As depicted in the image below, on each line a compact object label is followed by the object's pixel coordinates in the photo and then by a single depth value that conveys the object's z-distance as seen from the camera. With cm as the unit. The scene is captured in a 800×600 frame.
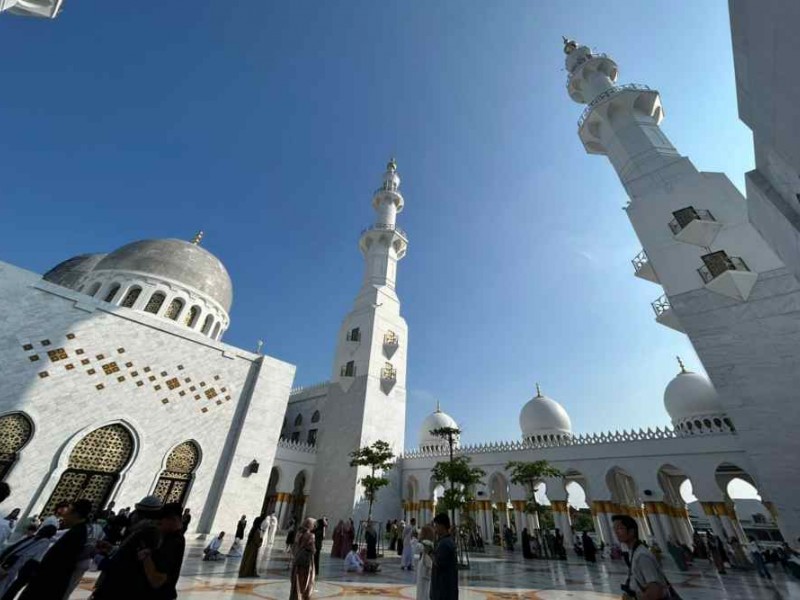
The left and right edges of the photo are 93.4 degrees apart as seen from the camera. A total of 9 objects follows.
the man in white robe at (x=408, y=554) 968
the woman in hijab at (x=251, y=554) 694
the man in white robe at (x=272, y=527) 1346
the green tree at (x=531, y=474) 1717
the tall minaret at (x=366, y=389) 2092
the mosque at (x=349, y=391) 1121
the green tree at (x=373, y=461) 1688
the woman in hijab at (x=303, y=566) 488
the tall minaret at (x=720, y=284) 1058
